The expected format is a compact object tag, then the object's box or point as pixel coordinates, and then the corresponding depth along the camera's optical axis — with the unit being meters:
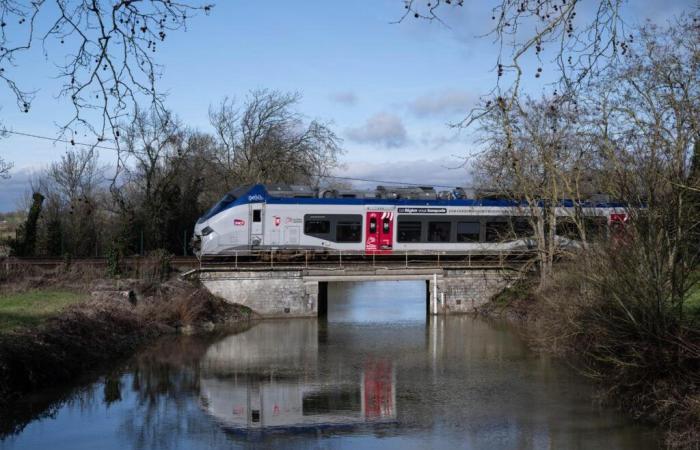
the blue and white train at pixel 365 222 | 31.02
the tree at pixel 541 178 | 24.02
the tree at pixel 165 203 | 37.84
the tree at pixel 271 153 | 44.53
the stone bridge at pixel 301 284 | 31.80
